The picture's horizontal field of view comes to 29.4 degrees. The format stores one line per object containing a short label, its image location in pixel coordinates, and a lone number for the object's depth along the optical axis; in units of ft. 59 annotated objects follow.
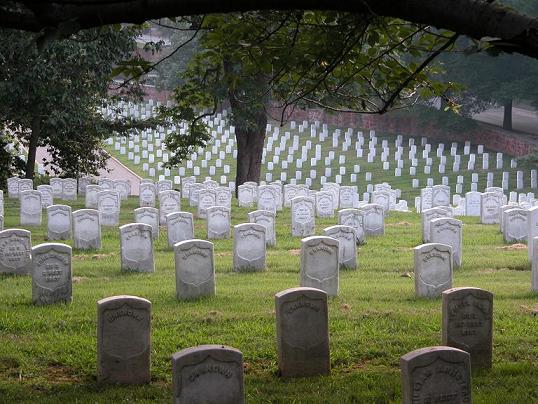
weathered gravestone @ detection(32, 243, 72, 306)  40.42
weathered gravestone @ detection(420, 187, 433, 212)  98.68
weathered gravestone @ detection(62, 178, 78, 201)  103.35
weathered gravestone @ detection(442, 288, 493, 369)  30.17
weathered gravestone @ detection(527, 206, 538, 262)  57.06
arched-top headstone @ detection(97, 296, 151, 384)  29.01
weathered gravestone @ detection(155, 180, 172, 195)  102.89
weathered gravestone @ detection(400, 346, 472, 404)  23.26
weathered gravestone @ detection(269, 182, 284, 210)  90.30
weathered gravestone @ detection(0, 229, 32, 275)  49.47
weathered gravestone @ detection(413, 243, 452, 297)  42.63
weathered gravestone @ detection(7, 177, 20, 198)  102.53
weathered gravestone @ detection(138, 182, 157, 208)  96.68
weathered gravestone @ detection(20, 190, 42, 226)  75.97
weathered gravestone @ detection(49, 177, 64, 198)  104.06
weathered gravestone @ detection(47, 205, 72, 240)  65.21
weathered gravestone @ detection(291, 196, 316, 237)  69.50
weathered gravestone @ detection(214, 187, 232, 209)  84.69
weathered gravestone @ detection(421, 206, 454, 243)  64.03
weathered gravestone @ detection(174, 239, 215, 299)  42.19
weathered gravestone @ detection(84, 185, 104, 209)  91.30
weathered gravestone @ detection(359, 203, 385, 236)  69.62
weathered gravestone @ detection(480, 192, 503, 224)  81.30
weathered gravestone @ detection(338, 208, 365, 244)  63.72
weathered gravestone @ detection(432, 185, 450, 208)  98.68
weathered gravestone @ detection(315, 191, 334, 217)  84.33
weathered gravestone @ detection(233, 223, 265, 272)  51.44
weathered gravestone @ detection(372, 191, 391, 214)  92.89
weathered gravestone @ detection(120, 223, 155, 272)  51.03
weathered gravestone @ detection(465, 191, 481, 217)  94.02
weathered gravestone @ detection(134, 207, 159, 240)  67.56
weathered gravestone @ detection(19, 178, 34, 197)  97.25
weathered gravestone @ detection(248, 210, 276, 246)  62.80
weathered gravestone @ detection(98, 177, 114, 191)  102.25
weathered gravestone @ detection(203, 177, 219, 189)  95.38
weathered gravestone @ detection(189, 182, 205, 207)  95.40
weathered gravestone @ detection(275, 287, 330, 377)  29.50
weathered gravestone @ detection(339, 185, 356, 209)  95.20
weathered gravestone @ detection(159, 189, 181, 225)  78.45
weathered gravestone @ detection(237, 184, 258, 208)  95.86
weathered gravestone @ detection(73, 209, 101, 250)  60.34
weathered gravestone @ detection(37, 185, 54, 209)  90.82
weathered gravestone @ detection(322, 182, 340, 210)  92.41
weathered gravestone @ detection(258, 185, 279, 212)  85.40
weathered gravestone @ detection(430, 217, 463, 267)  53.57
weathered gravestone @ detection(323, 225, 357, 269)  51.65
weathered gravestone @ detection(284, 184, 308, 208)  94.91
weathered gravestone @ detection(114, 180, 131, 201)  106.52
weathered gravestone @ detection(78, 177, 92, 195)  111.55
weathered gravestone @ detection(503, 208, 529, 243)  64.85
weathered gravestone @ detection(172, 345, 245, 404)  23.53
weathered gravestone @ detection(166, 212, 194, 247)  60.75
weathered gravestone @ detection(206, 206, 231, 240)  67.05
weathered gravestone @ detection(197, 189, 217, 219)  83.97
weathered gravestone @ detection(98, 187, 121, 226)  77.25
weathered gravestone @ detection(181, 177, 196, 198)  109.60
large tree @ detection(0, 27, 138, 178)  71.10
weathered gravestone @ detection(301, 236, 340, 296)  43.27
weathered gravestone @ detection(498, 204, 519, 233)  68.69
